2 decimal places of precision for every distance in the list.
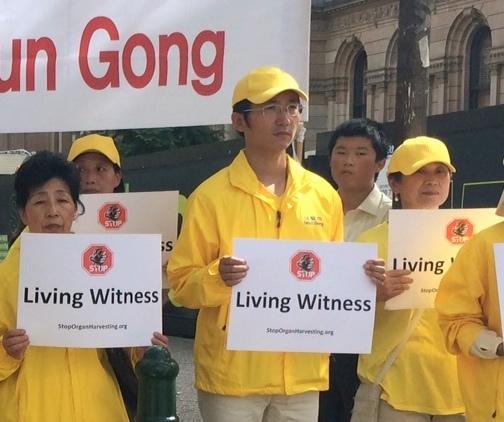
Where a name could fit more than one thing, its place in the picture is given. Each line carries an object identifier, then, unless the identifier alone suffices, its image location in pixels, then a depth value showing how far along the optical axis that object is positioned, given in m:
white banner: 5.10
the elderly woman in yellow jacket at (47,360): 3.66
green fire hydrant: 3.34
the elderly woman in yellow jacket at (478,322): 3.74
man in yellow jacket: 4.05
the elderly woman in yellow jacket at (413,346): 4.33
